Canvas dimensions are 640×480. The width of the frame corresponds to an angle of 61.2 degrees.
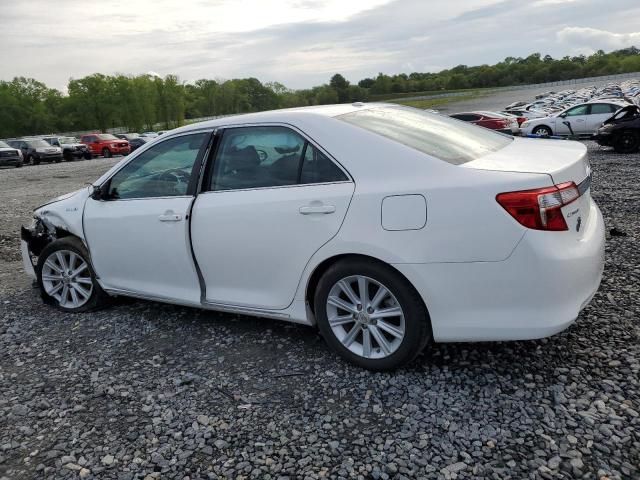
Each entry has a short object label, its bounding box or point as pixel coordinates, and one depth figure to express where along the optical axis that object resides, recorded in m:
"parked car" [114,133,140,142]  41.43
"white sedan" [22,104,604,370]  2.84
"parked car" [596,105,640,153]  14.37
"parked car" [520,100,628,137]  20.03
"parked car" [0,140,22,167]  29.35
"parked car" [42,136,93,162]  34.19
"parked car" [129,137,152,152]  39.84
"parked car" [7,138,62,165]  32.16
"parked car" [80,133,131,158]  36.78
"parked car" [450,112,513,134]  23.95
